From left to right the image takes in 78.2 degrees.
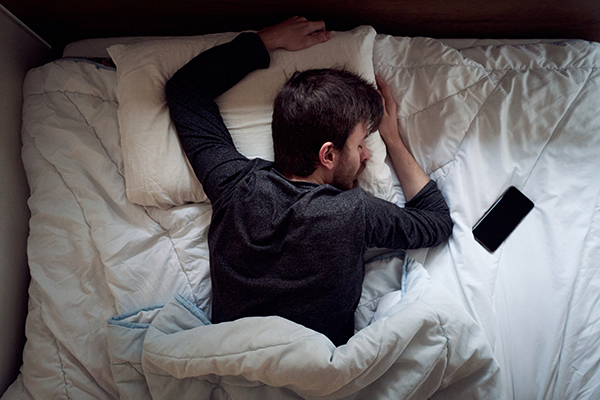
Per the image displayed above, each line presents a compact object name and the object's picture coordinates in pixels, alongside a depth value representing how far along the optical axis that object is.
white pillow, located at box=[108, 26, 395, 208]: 0.92
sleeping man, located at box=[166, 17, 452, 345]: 0.79
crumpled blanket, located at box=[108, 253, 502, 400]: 0.72
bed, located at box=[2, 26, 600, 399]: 0.77
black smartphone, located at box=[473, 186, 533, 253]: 0.91
